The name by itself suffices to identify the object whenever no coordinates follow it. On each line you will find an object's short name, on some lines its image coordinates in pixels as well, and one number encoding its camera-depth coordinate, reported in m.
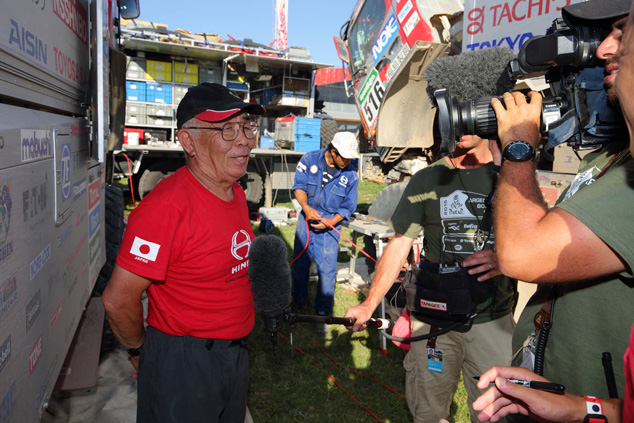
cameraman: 1.16
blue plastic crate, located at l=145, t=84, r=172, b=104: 10.95
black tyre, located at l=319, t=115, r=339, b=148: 13.11
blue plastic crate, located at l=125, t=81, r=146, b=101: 10.84
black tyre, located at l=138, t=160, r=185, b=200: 9.66
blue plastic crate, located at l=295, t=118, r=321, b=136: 11.06
